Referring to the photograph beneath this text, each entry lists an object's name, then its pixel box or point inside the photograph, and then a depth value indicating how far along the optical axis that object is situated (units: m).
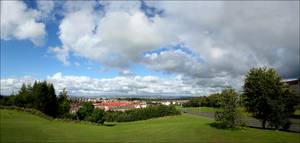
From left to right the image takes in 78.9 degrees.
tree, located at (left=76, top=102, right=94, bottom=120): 47.04
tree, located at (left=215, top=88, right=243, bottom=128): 22.97
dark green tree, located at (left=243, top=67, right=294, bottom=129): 23.51
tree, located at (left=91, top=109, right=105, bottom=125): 45.37
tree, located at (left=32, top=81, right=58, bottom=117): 44.46
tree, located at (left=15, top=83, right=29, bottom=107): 46.30
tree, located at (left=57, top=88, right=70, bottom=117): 49.48
